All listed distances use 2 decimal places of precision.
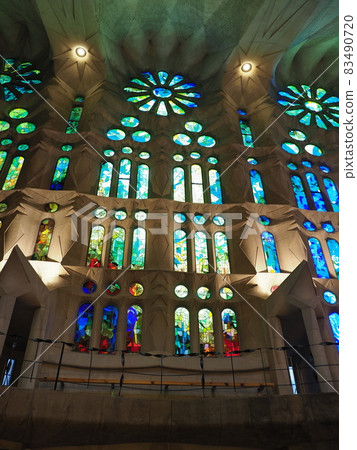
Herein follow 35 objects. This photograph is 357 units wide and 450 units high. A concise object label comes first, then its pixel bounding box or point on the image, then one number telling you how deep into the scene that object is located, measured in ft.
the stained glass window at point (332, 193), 67.09
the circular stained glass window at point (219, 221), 59.91
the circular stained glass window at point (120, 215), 58.90
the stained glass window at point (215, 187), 63.21
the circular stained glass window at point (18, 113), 70.13
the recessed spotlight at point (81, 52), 72.13
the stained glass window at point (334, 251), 58.44
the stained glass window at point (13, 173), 60.03
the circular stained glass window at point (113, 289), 51.03
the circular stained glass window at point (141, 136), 70.23
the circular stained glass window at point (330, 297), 53.36
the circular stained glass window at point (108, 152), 65.77
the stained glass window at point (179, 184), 62.69
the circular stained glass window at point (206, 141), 70.95
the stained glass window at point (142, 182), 62.18
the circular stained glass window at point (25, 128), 67.92
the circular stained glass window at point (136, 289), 51.62
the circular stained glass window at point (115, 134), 69.31
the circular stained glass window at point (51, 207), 57.00
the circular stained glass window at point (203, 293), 52.44
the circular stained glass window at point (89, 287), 50.60
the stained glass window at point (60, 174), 60.70
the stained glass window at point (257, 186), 64.23
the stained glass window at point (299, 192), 65.26
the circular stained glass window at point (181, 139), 70.33
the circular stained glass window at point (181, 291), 52.21
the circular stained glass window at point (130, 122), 72.08
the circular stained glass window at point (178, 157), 67.41
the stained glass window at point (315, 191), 66.03
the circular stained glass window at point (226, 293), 52.49
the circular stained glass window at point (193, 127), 73.36
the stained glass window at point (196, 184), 63.16
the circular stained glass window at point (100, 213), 58.18
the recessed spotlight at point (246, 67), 76.54
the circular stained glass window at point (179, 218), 59.47
